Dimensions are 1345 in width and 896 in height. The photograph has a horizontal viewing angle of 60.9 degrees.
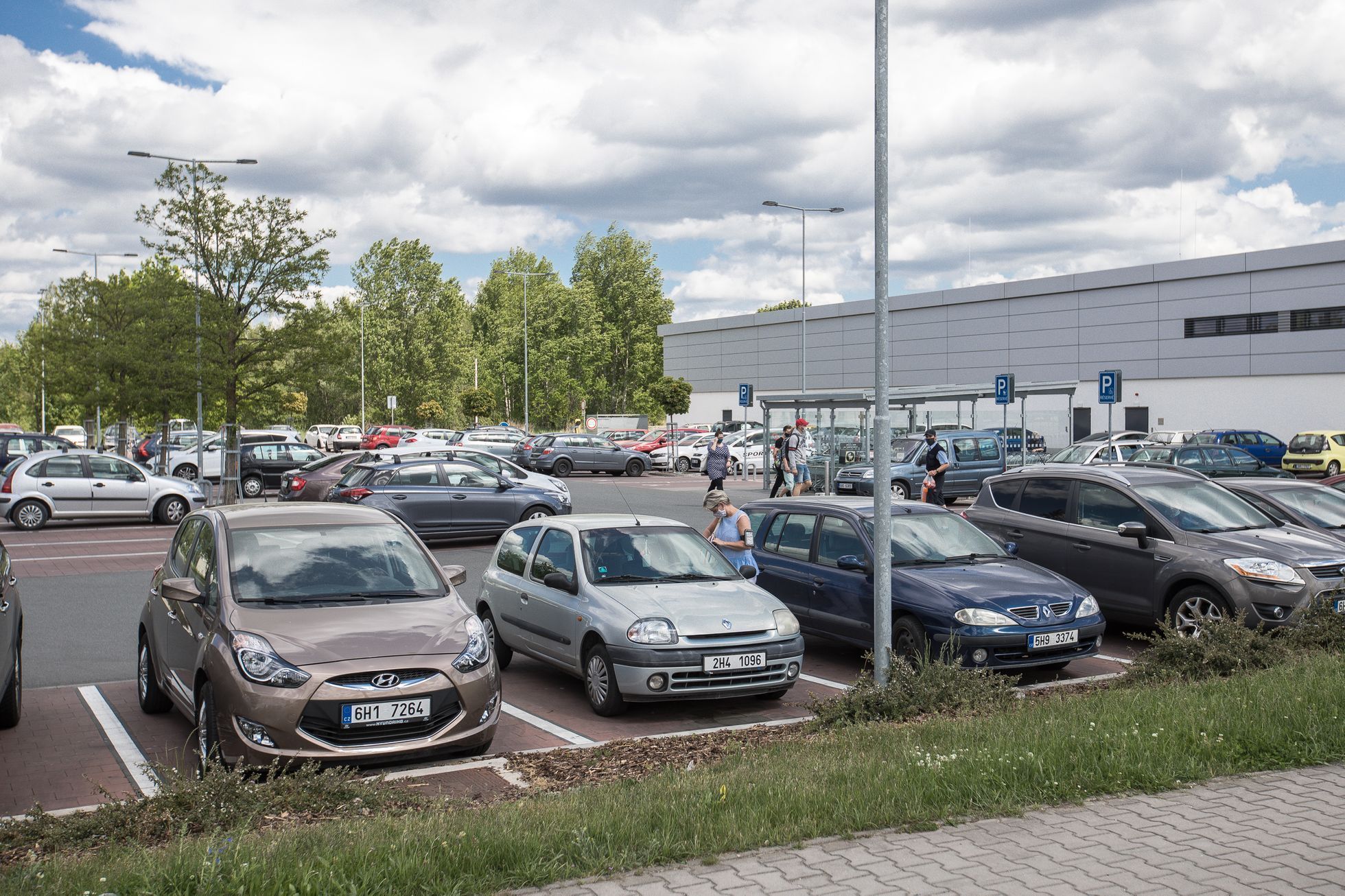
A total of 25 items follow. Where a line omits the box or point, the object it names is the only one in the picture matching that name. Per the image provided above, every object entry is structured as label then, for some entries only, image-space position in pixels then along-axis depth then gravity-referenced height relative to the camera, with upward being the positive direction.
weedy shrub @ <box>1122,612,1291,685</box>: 8.62 -1.84
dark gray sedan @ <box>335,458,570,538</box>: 19.89 -1.37
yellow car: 37.44 -1.35
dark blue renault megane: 9.36 -1.51
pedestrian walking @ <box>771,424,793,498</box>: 25.83 -1.20
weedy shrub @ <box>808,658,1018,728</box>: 7.73 -1.93
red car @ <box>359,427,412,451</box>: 58.69 -0.98
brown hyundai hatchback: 6.46 -1.35
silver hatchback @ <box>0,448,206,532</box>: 23.38 -1.47
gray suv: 10.26 -1.27
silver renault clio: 8.49 -1.55
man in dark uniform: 22.35 -1.00
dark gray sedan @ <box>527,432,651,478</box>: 43.78 -1.51
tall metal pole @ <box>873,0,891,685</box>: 8.58 +0.21
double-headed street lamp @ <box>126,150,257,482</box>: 27.11 +3.92
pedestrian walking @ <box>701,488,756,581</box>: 10.80 -1.13
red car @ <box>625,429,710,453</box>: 49.30 -1.03
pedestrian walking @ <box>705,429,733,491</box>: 26.52 -1.02
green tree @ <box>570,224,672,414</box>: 87.31 +8.54
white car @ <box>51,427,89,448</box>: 54.87 -0.75
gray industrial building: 47.12 +3.55
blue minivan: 27.78 -1.27
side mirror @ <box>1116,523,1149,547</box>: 11.02 -1.13
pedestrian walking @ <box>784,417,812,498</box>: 25.84 -0.99
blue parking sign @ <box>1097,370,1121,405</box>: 29.83 +0.73
